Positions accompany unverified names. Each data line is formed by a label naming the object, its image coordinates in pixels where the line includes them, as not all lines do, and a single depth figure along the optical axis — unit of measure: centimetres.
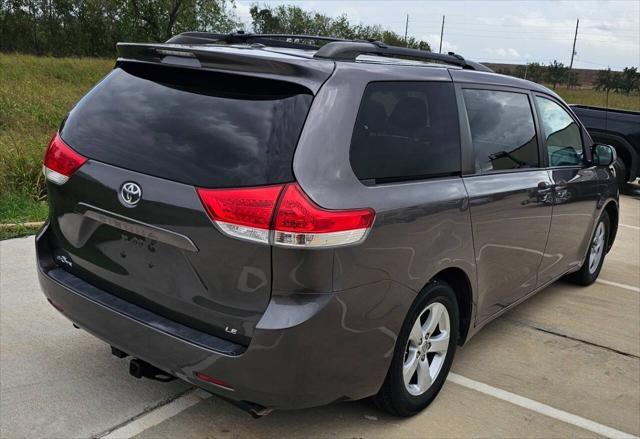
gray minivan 228
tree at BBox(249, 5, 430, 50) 6625
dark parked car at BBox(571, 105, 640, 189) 1062
